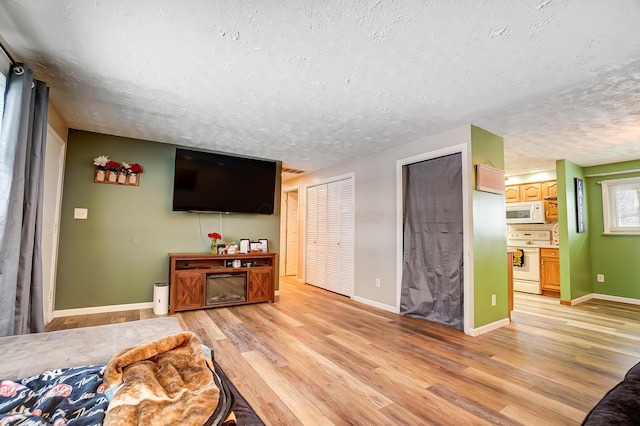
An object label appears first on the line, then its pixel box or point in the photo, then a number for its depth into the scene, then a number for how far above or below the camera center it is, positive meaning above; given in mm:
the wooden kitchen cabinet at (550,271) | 5312 -705
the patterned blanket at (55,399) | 916 -601
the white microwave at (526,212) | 5766 +403
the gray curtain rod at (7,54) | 1899 +1123
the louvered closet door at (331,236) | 5066 -114
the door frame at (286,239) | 7289 -247
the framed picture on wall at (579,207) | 5023 +435
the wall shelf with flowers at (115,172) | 3859 +733
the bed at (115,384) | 923 -590
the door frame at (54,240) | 3342 -167
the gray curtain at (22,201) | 1947 +176
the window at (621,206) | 4914 +470
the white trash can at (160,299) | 3844 -937
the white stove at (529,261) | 5590 -540
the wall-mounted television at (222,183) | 4195 +676
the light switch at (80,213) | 3743 +166
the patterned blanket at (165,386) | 903 -560
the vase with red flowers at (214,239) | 4379 -165
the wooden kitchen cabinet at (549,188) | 5637 +842
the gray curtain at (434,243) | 3461 -145
